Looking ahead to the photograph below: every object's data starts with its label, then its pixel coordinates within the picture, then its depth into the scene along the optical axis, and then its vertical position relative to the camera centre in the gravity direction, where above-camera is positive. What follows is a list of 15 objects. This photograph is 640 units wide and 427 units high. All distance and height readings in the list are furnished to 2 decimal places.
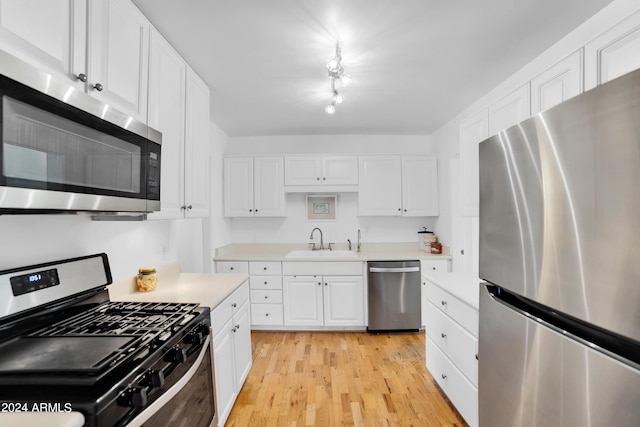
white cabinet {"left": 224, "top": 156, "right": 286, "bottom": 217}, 3.62 +0.37
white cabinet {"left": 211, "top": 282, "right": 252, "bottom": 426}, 1.75 -0.88
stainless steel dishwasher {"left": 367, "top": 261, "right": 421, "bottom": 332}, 3.27 -0.87
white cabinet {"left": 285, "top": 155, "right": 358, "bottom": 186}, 3.61 +0.58
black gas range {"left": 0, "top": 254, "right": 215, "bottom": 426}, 0.80 -0.44
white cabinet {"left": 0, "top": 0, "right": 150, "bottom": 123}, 0.88 +0.63
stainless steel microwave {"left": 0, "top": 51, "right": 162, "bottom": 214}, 0.76 +0.22
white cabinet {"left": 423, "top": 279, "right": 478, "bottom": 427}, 1.69 -0.85
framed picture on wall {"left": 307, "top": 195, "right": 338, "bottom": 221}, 3.91 +0.12
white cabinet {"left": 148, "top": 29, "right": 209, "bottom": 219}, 1.63 +0.56
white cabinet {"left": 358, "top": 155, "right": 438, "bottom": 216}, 3.62 +0.38
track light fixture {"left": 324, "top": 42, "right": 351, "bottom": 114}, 1.75 +0.92
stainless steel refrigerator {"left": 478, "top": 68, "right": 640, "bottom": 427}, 0.65 -0.12
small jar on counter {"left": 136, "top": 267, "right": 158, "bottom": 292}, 1.88 -0.40
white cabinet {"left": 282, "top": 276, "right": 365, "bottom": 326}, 3.33 -0.94
